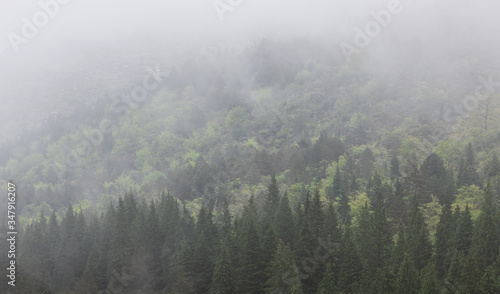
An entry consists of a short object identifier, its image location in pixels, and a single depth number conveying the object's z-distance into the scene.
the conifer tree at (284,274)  39.93
